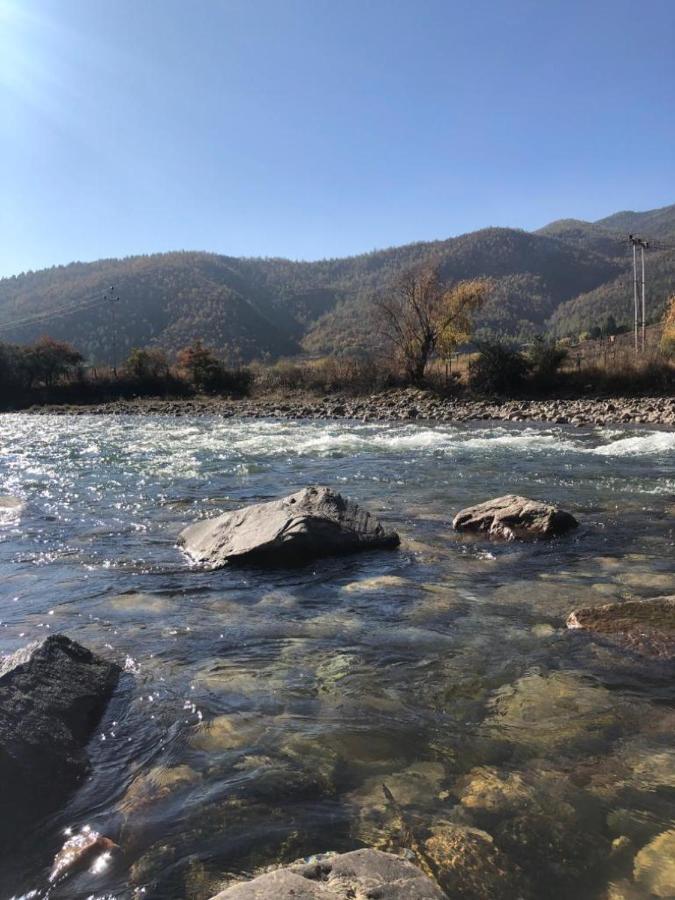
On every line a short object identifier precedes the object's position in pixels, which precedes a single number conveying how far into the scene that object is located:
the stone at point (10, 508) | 9.98
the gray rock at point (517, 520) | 7.90
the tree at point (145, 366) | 56.28
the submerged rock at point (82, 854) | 2.58
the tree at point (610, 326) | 75.18
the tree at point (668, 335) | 36.69
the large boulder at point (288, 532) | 7.08
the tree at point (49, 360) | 56.27
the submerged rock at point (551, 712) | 3.47
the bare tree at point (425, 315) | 43.53
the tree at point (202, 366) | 52.62
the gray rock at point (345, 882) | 2.09
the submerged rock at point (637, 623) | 4.53
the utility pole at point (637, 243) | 49.28
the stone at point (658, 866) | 2.44
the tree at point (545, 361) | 38.12
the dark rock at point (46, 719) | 2.96
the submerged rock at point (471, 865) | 2.42
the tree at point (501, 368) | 38.44
